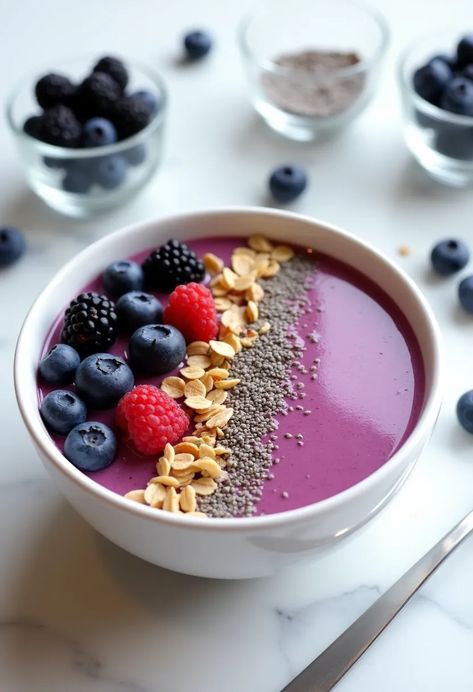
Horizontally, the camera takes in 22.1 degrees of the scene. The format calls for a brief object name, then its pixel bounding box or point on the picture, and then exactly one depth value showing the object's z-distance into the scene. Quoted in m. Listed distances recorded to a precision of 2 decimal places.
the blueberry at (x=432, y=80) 0.53
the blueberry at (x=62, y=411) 0.38
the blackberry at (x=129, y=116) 0.51
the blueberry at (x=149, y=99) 0.53
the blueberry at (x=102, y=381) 0.39
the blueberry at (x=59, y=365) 0.40
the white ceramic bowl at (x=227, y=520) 0.35
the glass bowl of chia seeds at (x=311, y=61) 0.54
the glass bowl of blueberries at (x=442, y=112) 0.51
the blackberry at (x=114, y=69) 0.53
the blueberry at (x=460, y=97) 0.52
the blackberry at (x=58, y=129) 0.51
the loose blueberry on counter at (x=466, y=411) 0.43
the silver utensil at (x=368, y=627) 0.36
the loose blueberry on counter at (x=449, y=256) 0.48
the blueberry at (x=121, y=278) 0.42
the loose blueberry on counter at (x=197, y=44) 0.58
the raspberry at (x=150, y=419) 0.38
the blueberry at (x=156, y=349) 0.40
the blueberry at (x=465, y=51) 0.54
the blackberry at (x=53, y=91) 0.52
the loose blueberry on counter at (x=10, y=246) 0.49
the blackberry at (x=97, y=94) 0.52
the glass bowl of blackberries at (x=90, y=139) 0.50
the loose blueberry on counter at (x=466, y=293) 0.47
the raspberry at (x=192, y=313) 0.41
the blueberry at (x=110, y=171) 0.50
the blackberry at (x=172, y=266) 0.43
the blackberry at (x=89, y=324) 0.40
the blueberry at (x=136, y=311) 0.41
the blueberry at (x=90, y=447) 0.37
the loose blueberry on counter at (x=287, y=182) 0.51
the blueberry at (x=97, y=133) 0.51
